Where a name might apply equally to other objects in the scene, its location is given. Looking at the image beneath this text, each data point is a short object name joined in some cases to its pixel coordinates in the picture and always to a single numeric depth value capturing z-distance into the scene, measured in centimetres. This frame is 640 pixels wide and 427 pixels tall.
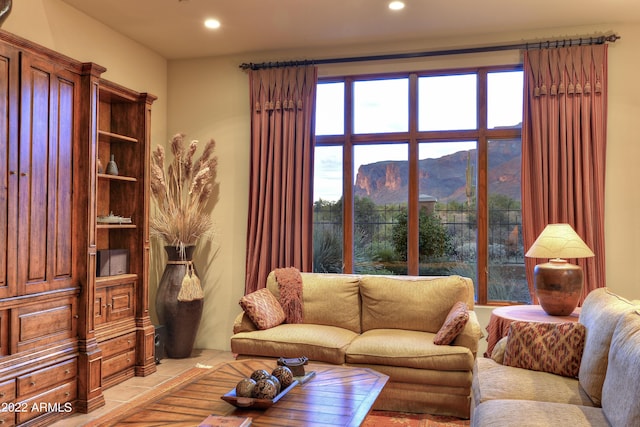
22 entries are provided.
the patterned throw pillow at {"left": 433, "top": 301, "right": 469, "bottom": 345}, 333
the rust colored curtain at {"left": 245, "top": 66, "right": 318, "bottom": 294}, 477
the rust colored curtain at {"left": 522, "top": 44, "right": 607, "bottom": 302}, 410
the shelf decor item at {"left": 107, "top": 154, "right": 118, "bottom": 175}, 406
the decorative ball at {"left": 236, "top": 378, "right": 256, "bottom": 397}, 221
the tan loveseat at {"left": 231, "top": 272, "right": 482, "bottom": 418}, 329
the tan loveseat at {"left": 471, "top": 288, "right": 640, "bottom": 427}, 189
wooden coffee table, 207
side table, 335
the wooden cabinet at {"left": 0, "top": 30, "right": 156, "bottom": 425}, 301
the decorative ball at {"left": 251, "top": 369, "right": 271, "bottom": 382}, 229
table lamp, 348
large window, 446
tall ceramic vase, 460
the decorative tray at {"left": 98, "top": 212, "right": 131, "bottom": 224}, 396
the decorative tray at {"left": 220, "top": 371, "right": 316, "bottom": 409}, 216
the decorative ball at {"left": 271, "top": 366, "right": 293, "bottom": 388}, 241
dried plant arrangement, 470
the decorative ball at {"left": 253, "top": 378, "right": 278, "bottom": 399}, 220
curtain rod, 416
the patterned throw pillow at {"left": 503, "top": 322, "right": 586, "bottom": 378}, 261
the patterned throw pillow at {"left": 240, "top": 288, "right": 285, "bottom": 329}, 383
